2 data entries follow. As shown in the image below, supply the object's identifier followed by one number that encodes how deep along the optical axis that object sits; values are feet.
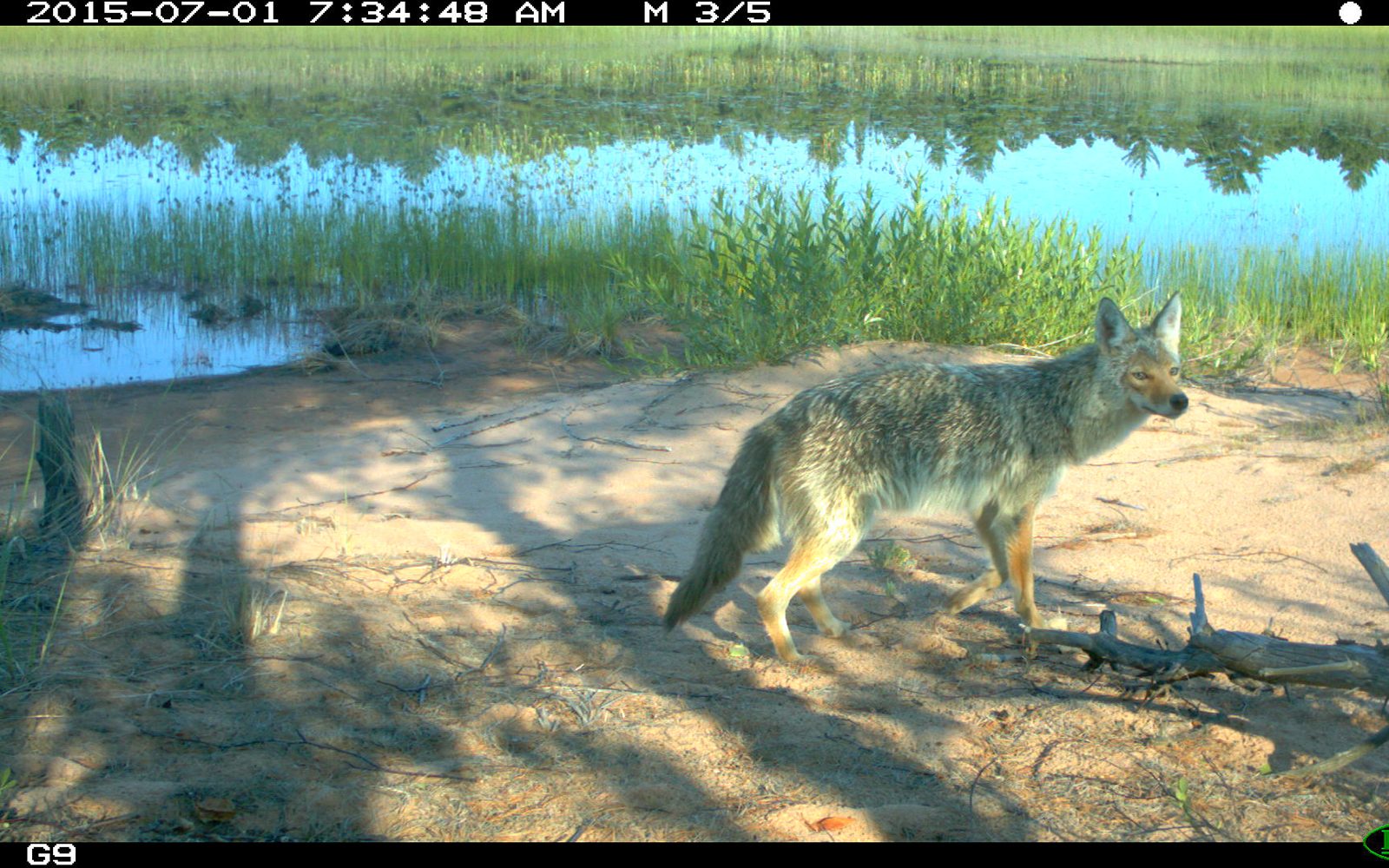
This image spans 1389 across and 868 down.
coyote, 17.06
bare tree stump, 19.39
